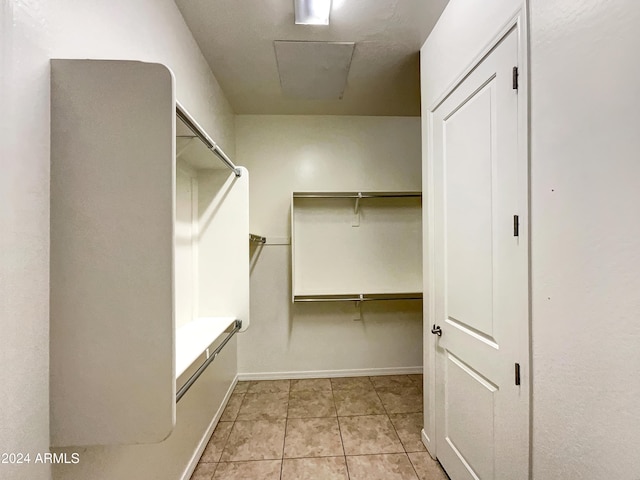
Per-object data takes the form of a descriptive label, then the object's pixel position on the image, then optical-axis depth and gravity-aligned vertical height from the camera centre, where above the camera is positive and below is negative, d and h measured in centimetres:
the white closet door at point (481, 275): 111 -16
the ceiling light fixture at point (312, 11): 154 +120
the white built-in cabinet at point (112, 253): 77 -3
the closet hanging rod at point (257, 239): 265 +1
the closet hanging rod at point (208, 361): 96 -49
